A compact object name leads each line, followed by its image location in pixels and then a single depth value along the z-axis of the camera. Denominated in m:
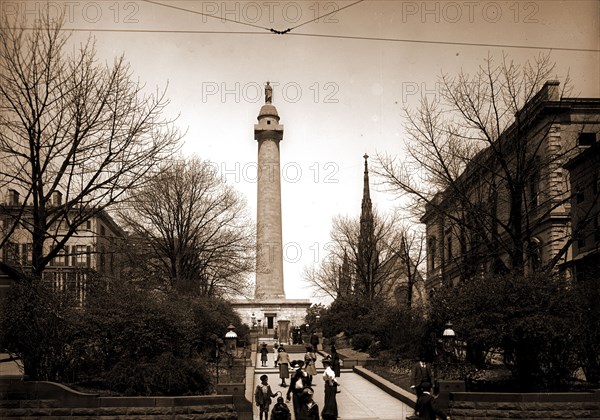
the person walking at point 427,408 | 13.70
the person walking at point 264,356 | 37.44
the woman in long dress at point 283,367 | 28.83
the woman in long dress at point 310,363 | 28.20
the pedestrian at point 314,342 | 46.69
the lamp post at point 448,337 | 21.83
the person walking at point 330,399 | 18.19
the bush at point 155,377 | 21.06
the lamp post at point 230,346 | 26.69
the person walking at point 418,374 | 20.42
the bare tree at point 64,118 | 21.20
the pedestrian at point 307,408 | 16.97
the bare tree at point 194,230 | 42.59
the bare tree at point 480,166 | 26.48
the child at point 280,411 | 17.69
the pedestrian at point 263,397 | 20.44
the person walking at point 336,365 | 30.73
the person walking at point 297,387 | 17.47
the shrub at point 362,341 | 43.81
